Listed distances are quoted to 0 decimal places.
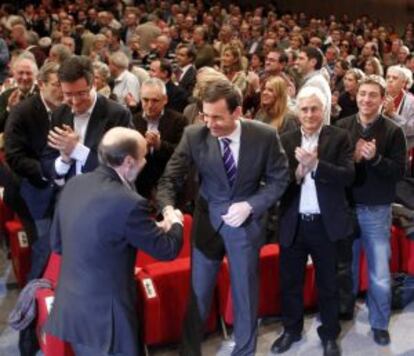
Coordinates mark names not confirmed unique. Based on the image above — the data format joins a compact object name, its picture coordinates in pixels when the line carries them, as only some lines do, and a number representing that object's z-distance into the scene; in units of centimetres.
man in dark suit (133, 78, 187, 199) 409
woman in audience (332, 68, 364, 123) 622
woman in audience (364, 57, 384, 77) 660
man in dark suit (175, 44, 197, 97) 631
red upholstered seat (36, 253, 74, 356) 312
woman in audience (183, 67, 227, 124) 444
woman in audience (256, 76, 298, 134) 433
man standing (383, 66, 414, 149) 518
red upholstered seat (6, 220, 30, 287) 418
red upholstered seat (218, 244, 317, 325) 385
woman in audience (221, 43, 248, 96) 597
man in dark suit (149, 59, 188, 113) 551
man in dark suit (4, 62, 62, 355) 363
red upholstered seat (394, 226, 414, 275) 443
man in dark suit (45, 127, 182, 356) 254
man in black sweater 356
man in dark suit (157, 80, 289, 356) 305
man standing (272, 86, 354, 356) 329
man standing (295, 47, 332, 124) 601
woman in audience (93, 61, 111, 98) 519
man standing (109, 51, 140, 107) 586
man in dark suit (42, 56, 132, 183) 325
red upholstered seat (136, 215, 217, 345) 352
